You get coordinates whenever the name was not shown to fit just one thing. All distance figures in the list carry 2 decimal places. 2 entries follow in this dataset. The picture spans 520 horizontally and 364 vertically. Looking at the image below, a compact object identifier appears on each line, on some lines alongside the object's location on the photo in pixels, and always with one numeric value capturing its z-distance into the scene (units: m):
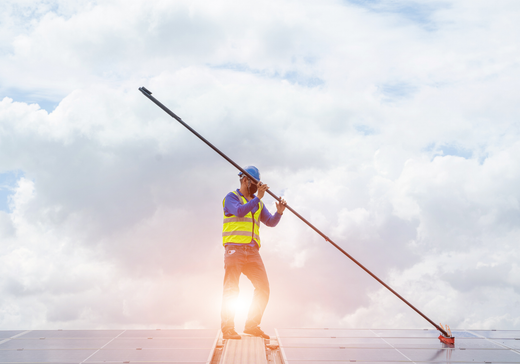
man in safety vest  7.14
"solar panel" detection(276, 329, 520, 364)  6.67
